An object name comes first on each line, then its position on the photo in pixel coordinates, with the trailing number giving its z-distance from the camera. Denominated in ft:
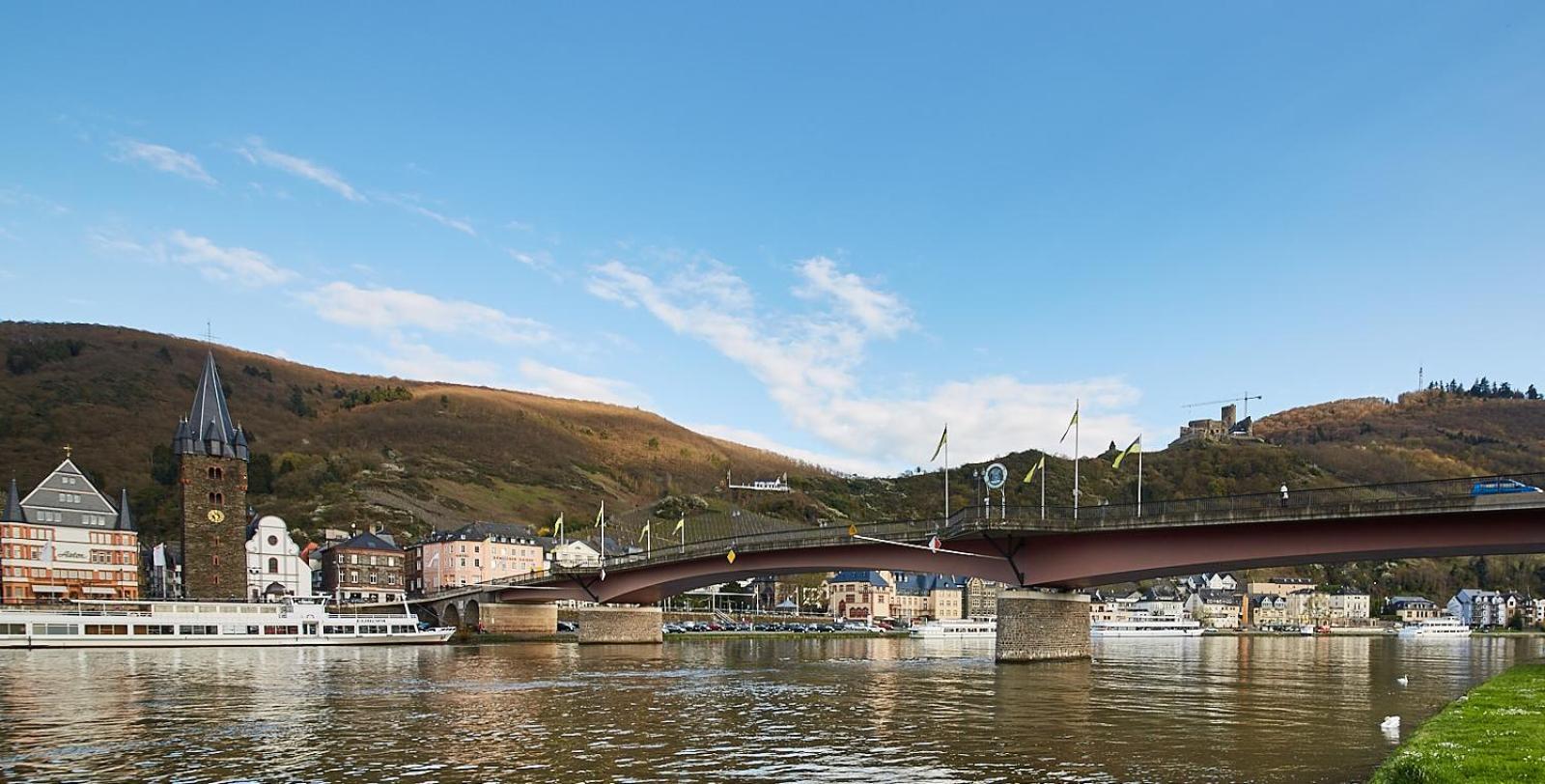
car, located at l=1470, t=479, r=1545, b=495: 173.07
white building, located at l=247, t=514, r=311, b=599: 519.19
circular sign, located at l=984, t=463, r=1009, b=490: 240.32
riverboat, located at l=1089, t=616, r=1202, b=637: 581.94
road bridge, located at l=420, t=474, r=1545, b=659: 177.78
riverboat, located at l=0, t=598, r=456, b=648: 314.35
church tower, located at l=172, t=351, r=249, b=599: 429.38
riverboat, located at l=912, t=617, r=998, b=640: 533.14
